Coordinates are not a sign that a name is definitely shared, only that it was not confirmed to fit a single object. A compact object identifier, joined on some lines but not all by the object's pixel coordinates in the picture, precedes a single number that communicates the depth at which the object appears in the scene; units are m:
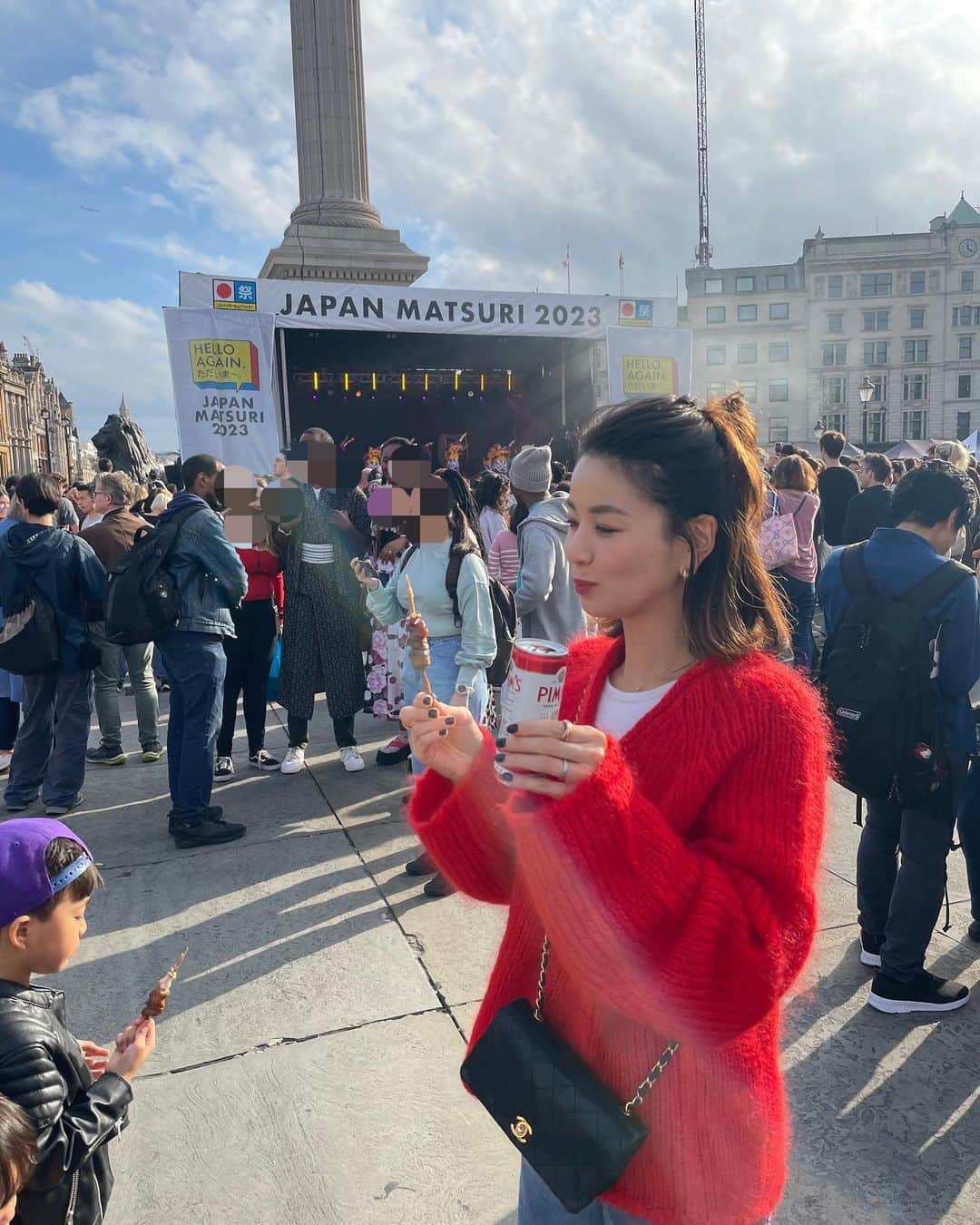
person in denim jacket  4.50
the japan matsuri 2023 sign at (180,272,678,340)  9.91
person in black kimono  5.62
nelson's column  16.64
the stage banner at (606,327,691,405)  11.70
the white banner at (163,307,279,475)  9.59
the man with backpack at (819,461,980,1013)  2.94
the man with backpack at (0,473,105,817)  4.91
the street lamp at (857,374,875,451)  27.89
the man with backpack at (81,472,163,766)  6.04
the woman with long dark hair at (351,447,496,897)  3.92
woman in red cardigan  1.09
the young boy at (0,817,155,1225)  1.61
